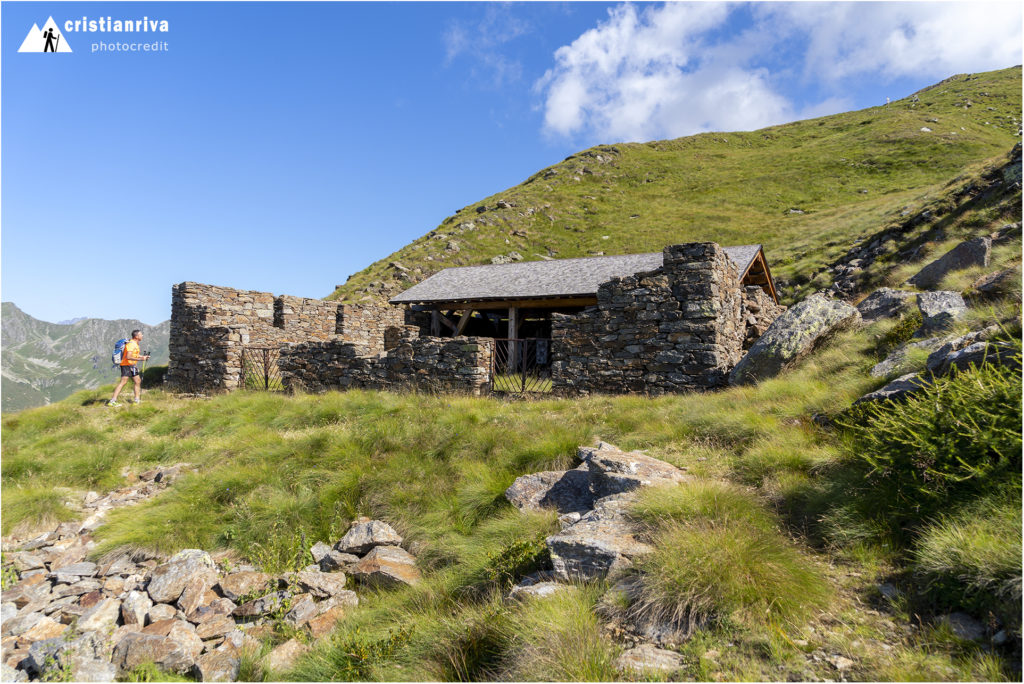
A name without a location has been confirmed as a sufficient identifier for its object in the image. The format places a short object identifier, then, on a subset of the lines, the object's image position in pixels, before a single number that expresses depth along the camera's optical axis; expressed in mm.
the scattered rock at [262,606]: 5184
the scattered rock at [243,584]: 5520
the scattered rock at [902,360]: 6437
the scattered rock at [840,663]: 2840
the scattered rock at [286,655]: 4355
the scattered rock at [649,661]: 2988
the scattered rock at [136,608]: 5160
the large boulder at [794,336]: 9195
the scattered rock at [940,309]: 7508
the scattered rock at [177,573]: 5449
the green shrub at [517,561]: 4465
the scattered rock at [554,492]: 5547
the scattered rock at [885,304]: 9609
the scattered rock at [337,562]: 5805
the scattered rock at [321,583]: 5438
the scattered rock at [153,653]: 4496
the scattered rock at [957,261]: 11230
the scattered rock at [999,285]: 8055
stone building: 10672
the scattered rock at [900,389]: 5332
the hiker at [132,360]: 13930
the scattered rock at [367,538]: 6023
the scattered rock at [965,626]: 2857
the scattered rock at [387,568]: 5320
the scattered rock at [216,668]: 4410
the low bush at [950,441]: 3668
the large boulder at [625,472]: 5055
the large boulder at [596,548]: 3900
